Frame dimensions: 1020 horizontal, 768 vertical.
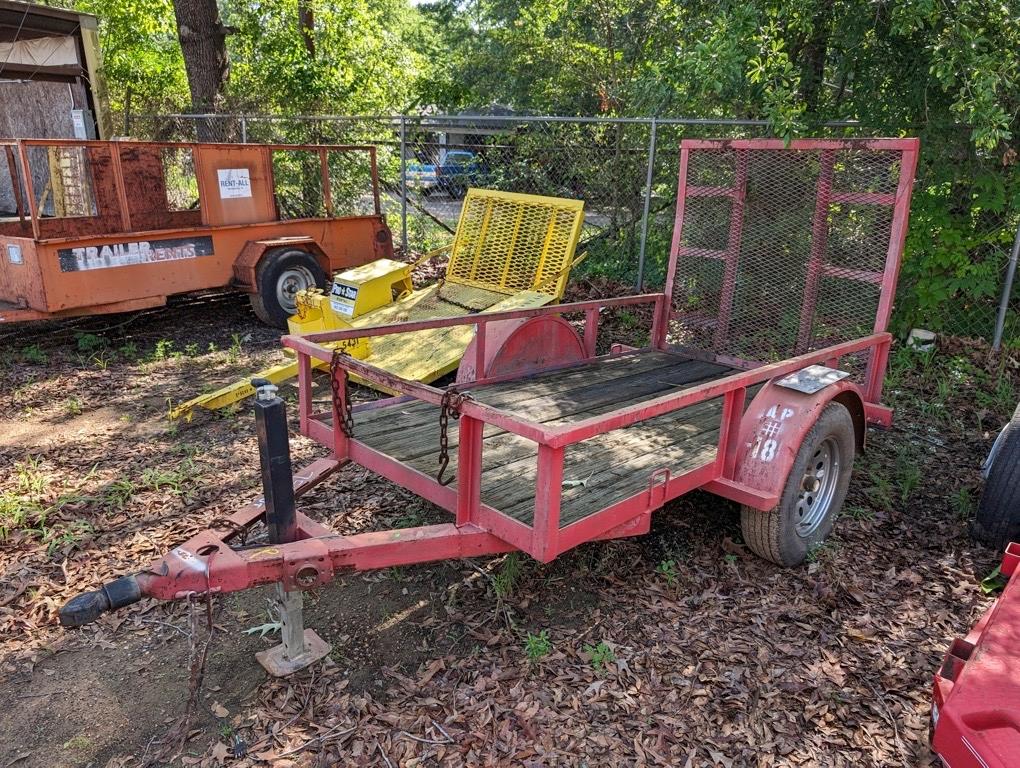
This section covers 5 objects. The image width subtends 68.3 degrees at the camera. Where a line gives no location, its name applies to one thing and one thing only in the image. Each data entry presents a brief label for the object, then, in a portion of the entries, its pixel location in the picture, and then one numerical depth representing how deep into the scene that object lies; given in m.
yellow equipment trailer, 6.14
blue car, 10.55
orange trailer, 6.54
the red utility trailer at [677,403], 2.69
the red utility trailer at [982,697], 2.13
